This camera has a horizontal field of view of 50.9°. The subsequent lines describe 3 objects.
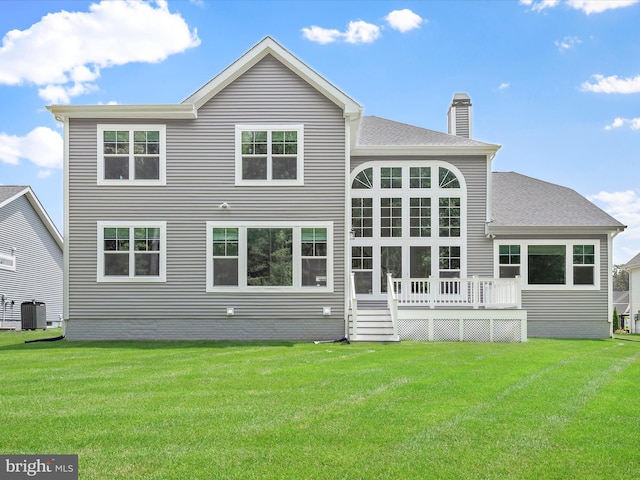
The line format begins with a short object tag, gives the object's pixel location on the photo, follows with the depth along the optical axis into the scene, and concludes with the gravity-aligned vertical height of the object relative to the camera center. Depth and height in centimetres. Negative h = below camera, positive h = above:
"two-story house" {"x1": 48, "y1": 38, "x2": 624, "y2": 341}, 1811 +111
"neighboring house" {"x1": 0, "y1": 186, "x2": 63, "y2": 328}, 2702 +29
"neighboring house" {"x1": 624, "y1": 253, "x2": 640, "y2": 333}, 3919 -179
